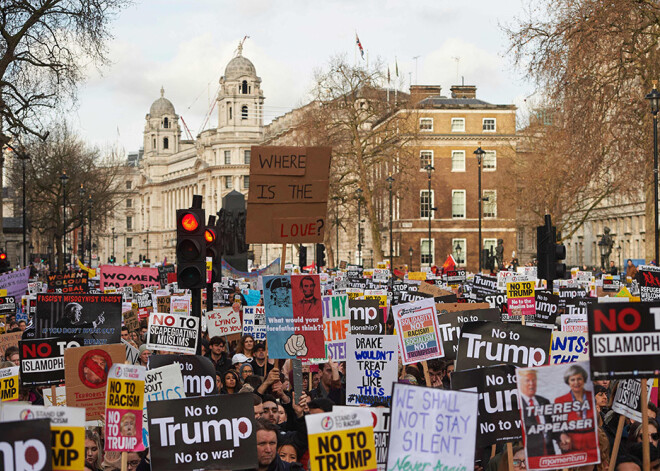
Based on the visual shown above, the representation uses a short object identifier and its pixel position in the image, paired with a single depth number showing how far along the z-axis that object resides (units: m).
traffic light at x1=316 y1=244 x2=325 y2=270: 39.44
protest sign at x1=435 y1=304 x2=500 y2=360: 12.22
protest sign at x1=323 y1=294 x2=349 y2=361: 12.38
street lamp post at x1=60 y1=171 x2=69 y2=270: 51.28
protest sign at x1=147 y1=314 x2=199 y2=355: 11.67
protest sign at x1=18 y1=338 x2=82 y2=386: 10.15
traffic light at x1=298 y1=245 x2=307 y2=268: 39.13
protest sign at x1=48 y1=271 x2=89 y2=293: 22.06
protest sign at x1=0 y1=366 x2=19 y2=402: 9.41
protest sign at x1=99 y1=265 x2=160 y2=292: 20.77
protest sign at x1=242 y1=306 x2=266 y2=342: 16.31
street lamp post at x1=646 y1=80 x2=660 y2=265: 25.62
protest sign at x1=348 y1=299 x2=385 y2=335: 14.36
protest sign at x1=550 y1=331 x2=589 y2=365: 10.29
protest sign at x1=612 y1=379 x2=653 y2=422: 7.91
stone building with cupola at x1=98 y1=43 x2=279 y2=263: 144.62
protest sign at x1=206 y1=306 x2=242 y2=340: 15.99
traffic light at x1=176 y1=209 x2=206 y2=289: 12.29
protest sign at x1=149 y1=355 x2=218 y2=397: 9.97
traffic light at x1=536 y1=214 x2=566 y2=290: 15.69
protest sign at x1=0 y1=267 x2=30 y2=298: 23.17
